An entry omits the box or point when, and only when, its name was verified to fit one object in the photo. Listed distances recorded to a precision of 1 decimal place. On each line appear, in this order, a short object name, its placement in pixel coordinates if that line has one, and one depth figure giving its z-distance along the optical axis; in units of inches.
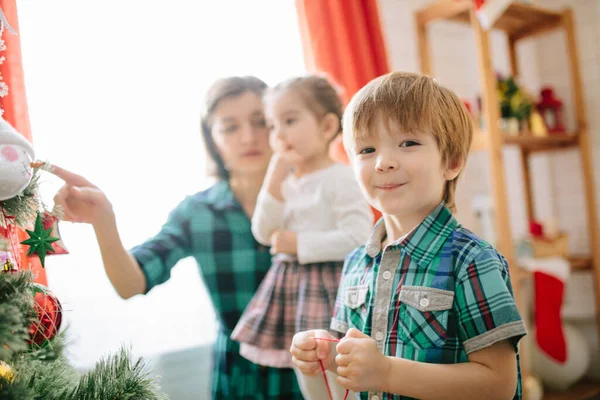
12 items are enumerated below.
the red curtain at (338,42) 59.1
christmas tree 27.1
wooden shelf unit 76.2
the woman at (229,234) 46.8
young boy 27.7
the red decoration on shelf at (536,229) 88.2
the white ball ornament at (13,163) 27.8
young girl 41.7
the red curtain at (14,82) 39.2
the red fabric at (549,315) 81.0
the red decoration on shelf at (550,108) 96.3
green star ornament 31.6
